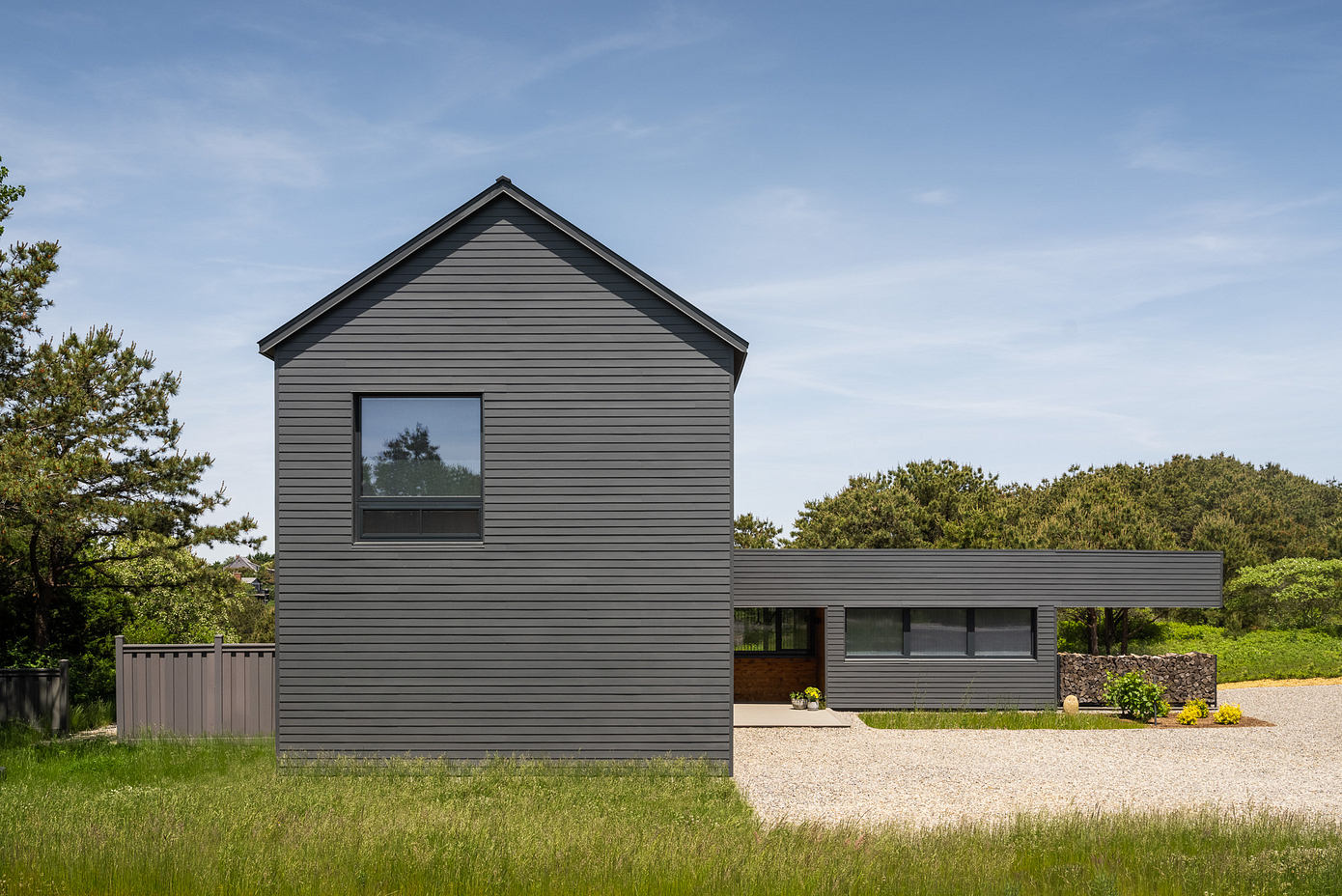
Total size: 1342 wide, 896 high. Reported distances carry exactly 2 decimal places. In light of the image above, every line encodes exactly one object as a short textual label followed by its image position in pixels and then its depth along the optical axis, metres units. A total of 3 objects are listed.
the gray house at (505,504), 12.03
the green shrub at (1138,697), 17.77
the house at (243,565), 94.68
